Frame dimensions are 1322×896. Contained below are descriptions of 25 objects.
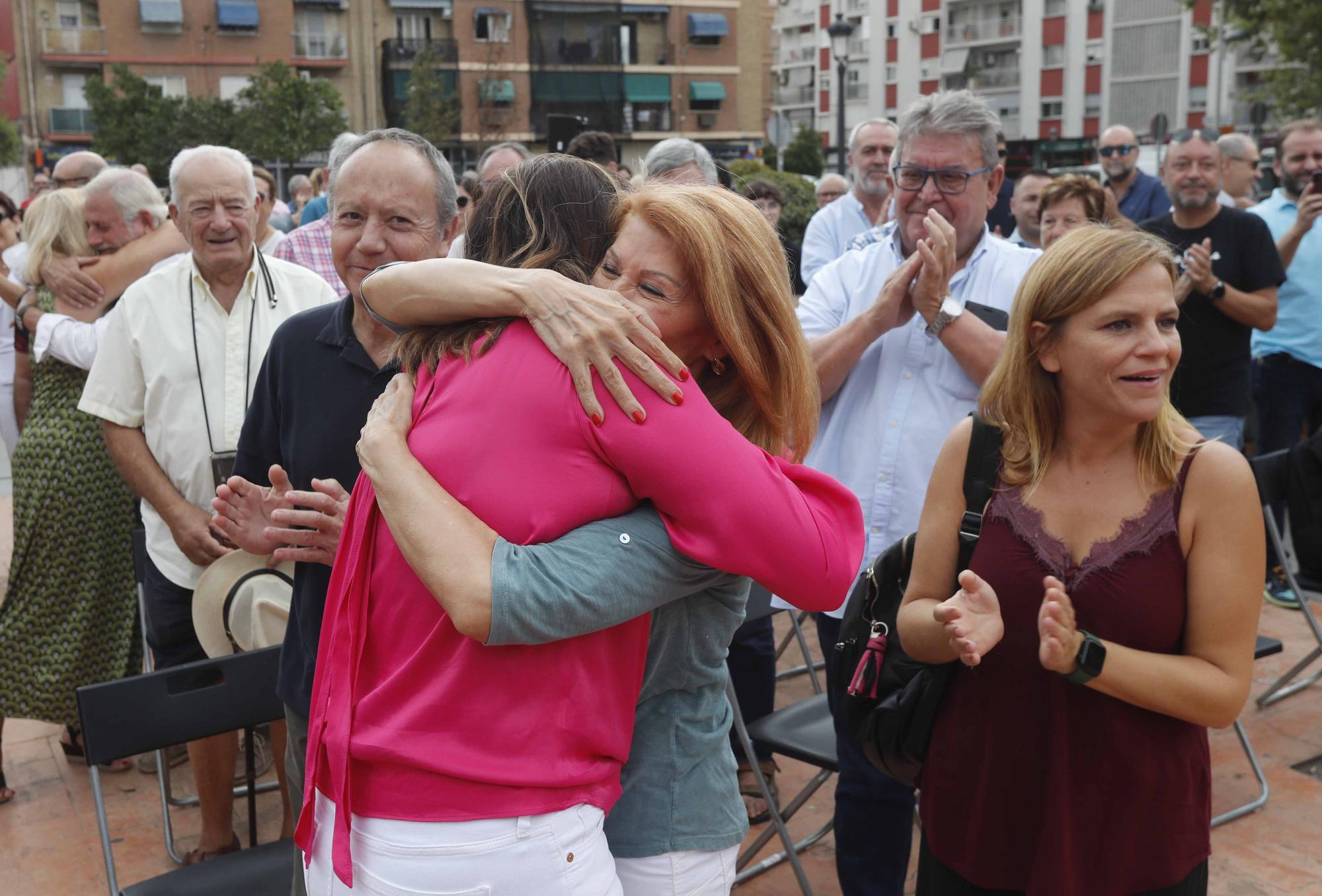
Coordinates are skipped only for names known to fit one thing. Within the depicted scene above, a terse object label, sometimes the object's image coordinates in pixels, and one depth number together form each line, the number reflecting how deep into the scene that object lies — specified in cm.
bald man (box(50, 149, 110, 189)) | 614
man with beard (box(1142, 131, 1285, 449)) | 491
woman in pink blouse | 130
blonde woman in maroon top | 192
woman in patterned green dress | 391
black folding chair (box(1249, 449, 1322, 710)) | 409
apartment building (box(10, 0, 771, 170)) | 3941
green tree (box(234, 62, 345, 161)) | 3281
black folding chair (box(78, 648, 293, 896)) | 241
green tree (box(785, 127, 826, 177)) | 4194
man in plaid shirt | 503
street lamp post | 1844
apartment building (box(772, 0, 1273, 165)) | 4809
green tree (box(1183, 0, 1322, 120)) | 1969
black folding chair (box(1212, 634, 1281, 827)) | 366
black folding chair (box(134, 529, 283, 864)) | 339
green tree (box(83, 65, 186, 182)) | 3319
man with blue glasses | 268
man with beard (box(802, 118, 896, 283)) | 580
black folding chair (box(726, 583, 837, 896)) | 299
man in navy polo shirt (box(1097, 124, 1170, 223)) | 767
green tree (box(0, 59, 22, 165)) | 3344
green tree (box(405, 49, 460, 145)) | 3438
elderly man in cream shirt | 323
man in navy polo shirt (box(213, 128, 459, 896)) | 217
